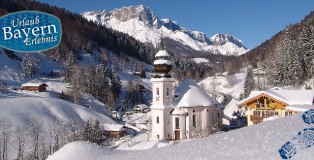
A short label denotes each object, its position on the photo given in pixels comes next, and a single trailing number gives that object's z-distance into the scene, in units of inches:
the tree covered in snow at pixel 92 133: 2094.0
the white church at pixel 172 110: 1920.5
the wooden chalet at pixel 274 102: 1558.8
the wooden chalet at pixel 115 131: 2650.1
